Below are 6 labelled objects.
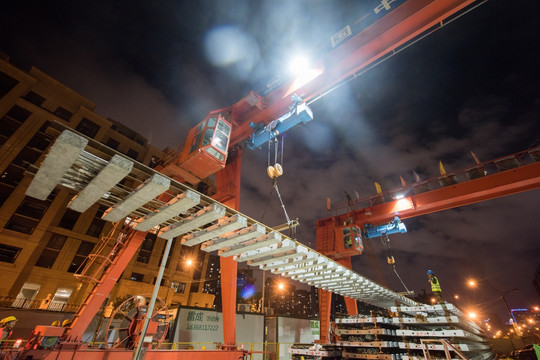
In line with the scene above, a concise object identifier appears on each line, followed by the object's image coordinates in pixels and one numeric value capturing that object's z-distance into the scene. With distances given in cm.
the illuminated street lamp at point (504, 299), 2338
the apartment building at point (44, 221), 2205
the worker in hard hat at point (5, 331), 932
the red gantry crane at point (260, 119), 743
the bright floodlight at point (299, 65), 998
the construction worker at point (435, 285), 1046
